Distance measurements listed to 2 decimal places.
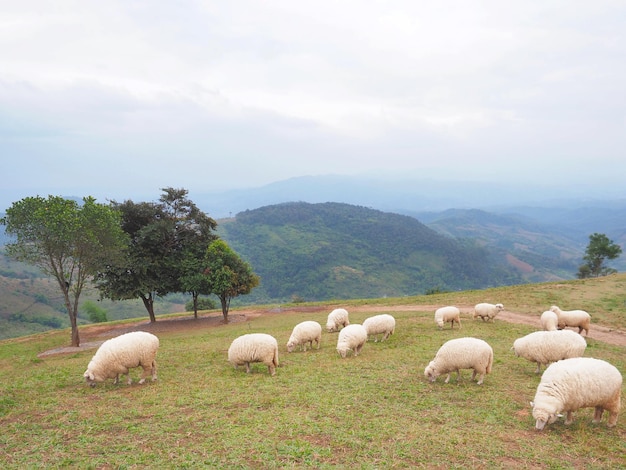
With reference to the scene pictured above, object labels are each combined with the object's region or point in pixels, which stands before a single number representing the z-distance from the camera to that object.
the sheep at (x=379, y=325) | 18.33
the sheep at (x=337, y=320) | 21.19
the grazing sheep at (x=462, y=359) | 11.82
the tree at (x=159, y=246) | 31.45
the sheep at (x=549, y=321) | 18.31
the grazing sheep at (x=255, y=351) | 13.39
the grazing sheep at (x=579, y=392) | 8.64
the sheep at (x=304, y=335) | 17.03
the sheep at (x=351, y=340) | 15.48
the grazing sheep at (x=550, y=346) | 12.30
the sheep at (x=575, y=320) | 19.08
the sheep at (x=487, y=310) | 22.70
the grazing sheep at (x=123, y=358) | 12.18
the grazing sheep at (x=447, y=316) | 20.80
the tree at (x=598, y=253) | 58.25
